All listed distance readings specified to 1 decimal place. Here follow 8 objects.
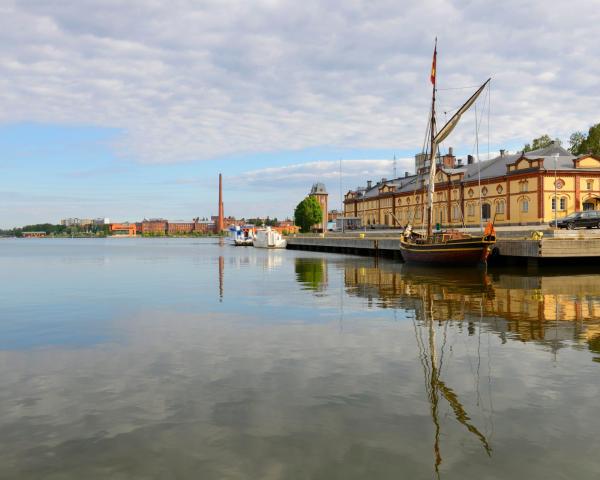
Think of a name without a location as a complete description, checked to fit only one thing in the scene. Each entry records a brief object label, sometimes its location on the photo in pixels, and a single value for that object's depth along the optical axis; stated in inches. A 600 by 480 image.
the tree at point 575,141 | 4037.9
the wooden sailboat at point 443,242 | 1672.0
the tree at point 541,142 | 4114.2
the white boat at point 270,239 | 4537.4
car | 1860.5
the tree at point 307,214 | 6446.9
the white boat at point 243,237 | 5526.6
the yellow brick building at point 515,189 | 2967.5
